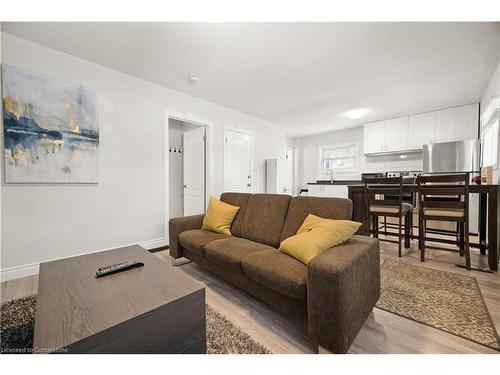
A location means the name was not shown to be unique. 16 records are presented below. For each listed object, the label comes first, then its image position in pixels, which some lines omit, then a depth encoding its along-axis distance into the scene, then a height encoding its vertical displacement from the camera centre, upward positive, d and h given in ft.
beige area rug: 4.41 -2.97
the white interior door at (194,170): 12.51 +0.82
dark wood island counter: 7.23 -1.16
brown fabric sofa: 3.40 -1.74
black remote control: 4.09 -1.69
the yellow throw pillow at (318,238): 4.44 -1.18
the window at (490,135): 8.73 +2.34
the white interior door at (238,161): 13.44 +1.50
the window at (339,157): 18.44 +2.46
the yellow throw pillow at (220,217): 7.50 -1.21
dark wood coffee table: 2.61 -1.80
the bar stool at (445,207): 7.46 -0.82
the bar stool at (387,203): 8.57 -0.82
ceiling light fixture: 13.71 +4.81
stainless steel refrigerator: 12.00 +1.52
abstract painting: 6.74 +1.88
